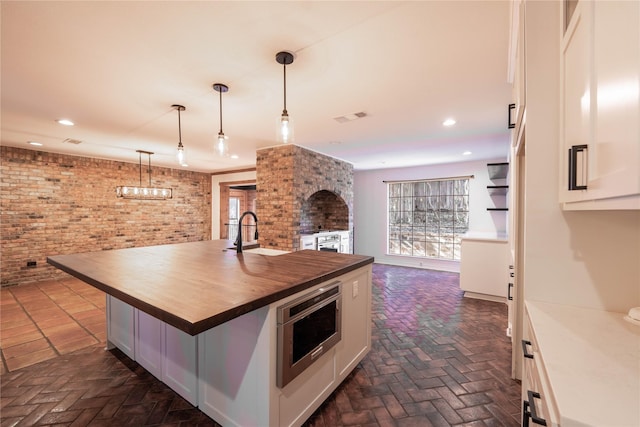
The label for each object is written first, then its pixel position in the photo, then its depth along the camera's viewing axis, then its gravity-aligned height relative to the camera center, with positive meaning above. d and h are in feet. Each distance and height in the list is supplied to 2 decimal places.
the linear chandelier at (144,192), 15.16 +1.16
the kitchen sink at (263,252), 8.57 -1.38
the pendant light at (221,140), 7.85 +2.13
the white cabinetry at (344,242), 19.45 -2.30
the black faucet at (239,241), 8.24 -0.95
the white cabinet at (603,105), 2.12 +1.02
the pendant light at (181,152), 9.39 +2.11
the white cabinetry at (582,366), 2.05 -1.50
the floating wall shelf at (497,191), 17.92 +1.34
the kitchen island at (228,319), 4.26 -2.19
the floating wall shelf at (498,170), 15.13 +2.40
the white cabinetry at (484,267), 13.00 -2.84
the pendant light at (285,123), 6.35 +2.20
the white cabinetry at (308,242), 15.61 -1.86
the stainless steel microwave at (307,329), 4.66 -2.37
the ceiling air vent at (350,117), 10.21 +3.71
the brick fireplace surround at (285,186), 14.57 +1.43
